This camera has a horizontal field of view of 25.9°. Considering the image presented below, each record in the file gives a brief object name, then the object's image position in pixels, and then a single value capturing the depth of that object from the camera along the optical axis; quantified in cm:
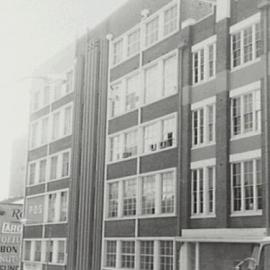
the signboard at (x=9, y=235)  2970
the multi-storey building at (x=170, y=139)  2634
